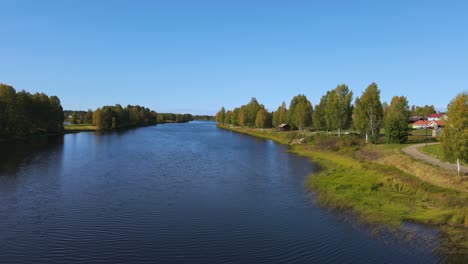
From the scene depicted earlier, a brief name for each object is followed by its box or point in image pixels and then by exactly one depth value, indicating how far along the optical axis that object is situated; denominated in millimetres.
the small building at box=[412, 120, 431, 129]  96062
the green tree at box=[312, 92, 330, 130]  83938
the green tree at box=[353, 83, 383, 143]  61459
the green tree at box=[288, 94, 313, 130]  93750
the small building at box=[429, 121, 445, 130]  86612
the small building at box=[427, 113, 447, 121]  119588
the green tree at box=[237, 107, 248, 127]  147488
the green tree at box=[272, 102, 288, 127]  117469
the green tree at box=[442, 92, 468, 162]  26797
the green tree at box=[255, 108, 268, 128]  130625
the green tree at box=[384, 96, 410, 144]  53406
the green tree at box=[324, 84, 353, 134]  70188
